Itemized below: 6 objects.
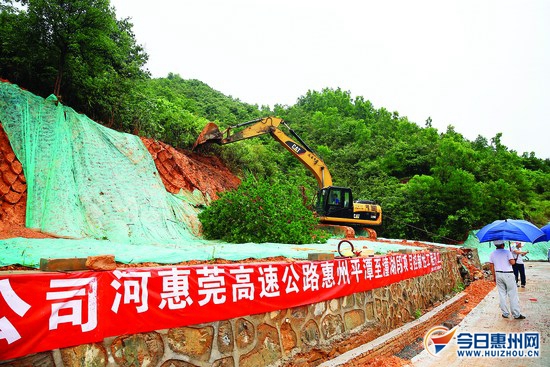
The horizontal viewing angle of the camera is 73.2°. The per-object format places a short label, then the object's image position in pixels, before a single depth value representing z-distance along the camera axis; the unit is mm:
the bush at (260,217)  10031
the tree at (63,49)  11062
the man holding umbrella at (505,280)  7582
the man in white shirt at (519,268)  11664
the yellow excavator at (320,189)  17109
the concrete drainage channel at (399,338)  5172
